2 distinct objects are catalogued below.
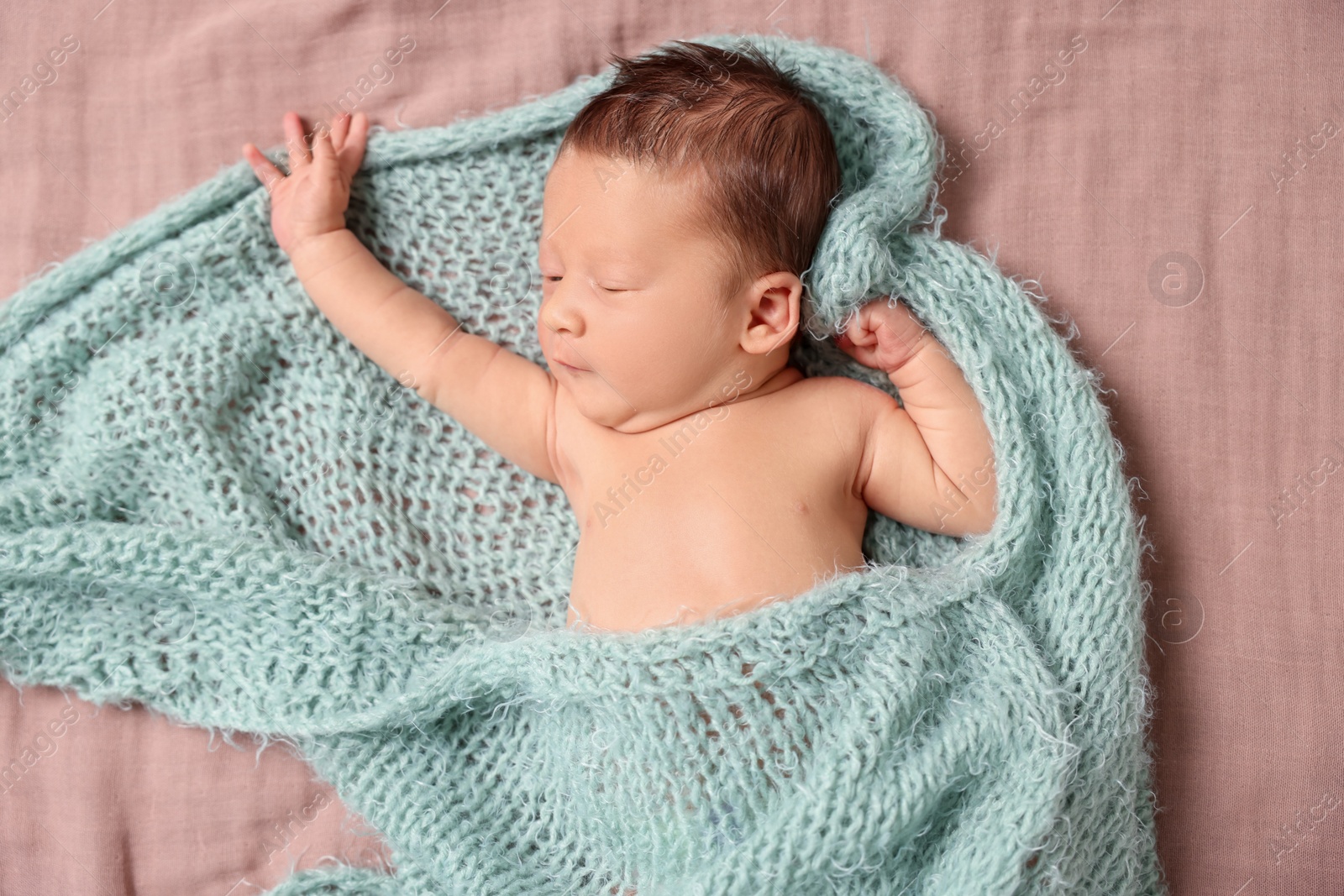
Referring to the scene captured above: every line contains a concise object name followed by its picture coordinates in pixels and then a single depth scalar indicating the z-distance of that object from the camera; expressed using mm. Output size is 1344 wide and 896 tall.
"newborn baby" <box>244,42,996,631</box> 723
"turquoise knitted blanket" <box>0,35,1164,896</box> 711
